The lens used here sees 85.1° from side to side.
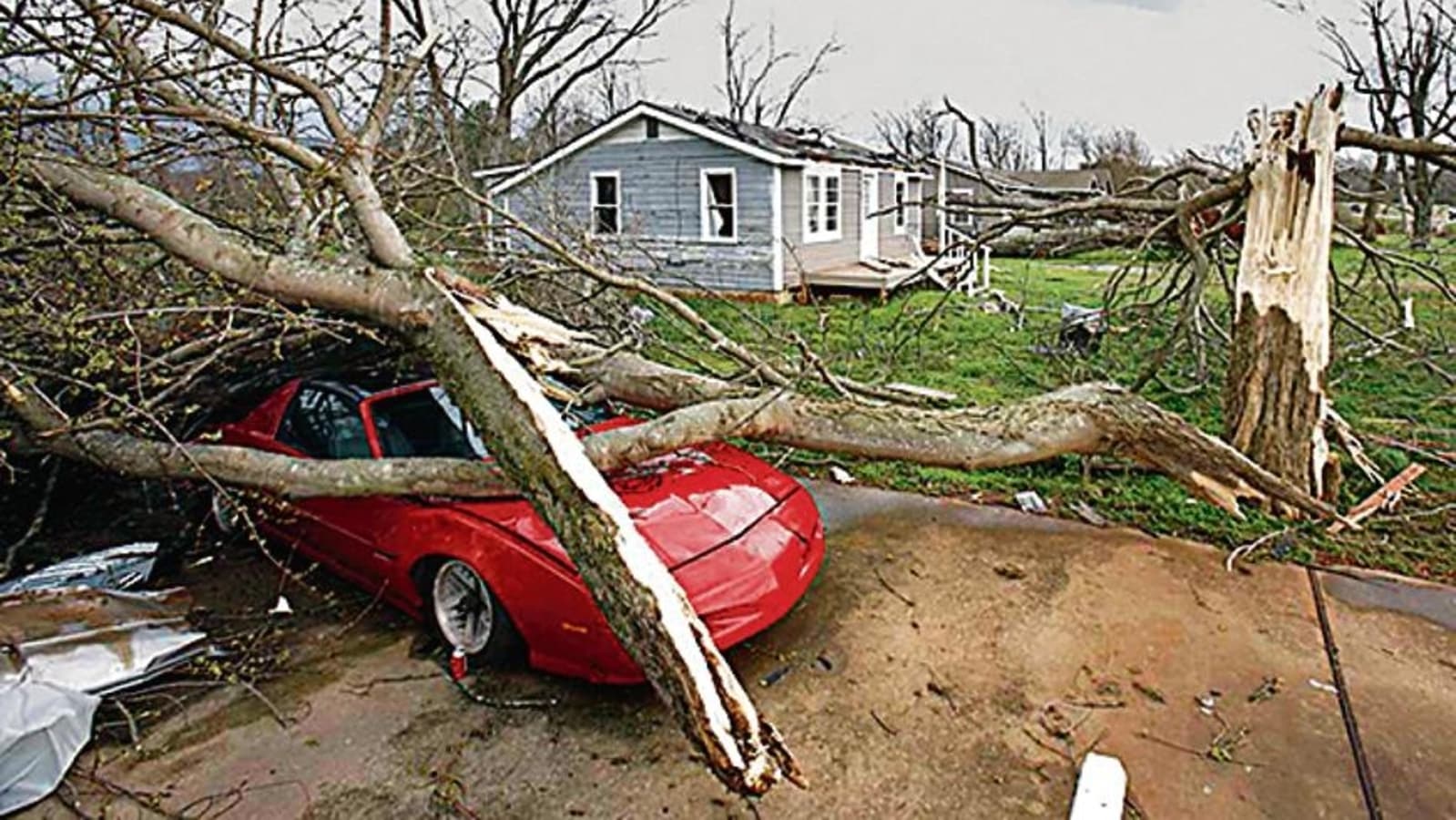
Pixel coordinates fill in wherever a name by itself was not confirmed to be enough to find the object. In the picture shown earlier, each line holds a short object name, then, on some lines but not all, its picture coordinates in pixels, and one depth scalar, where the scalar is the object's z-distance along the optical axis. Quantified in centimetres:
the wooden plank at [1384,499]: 468
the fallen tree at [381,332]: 268
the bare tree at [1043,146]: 5042
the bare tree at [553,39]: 2048
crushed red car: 319
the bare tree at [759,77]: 3238
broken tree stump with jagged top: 470
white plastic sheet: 262
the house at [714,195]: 1478
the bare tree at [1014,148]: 4783
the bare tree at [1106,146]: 3366
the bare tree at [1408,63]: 1848
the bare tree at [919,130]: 3409
